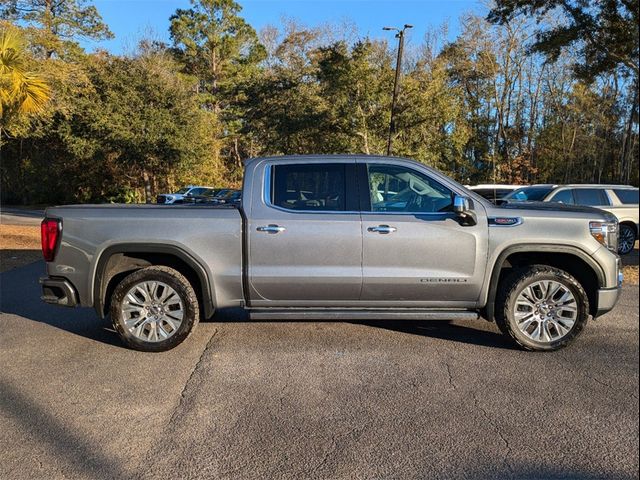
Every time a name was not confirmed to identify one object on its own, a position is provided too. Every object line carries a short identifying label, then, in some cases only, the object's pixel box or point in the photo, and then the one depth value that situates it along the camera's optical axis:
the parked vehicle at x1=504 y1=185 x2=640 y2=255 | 11.27
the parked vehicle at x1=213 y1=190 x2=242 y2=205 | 21.40
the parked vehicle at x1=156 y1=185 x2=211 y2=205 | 24.40
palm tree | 10.18
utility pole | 22.23
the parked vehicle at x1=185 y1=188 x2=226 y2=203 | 23.26
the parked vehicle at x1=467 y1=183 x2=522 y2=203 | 15.30
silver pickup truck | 4.58
